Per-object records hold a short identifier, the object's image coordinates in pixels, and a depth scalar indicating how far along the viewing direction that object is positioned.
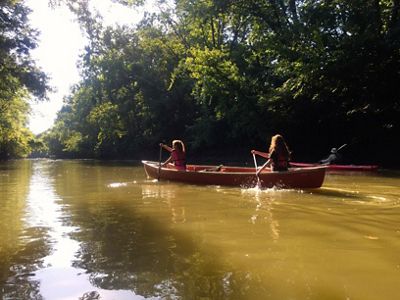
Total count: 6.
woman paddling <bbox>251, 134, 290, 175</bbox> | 11.18
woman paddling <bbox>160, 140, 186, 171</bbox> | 14.43
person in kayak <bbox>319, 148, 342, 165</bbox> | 17.67
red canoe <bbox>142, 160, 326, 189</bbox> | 10.63
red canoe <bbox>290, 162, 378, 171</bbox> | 16.31
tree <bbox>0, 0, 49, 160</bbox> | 25.61
